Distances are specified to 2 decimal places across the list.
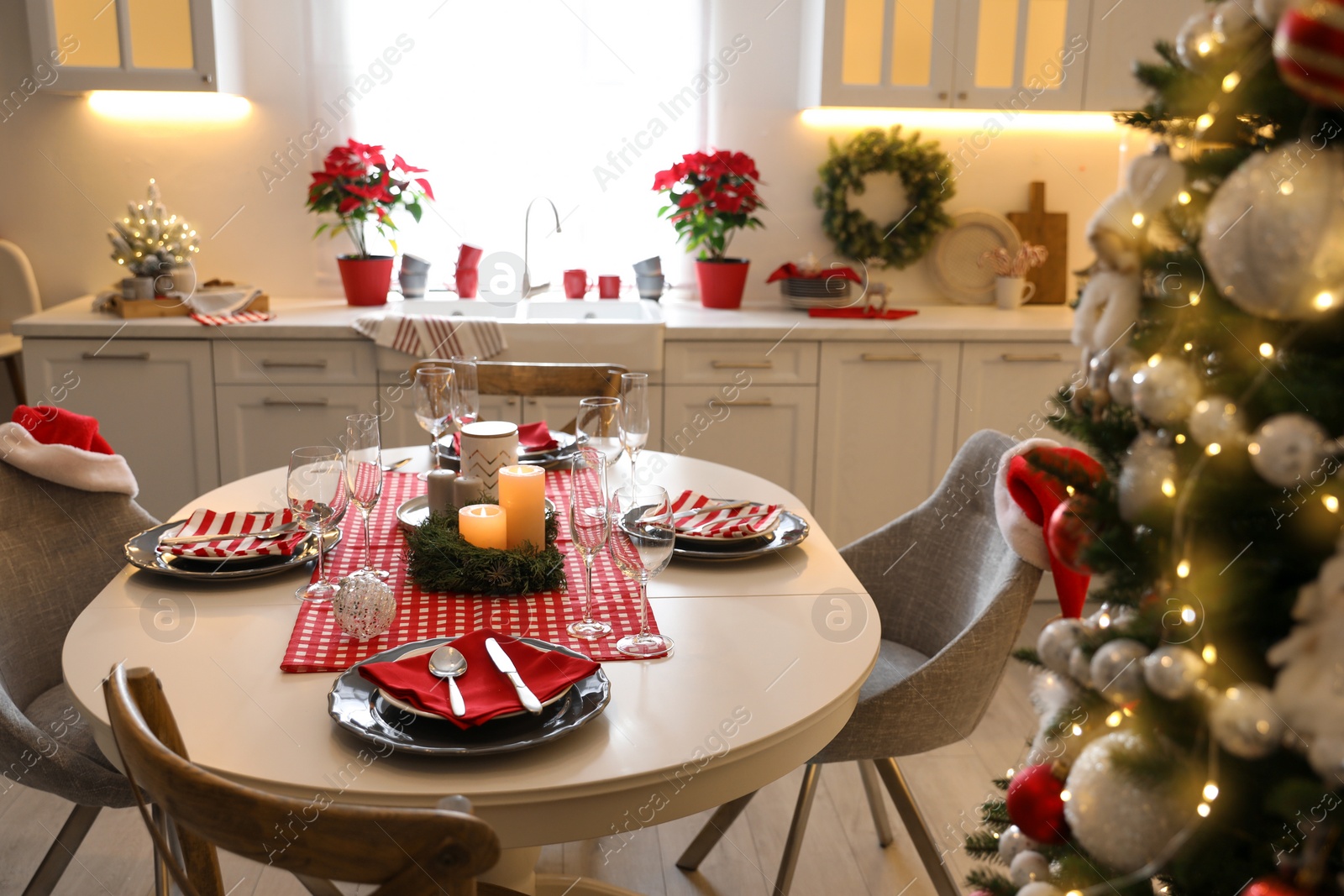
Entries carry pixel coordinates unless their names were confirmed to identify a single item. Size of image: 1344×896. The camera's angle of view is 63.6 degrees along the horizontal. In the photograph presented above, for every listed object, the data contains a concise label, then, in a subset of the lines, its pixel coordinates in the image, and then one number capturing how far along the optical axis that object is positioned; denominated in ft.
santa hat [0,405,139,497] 5.71
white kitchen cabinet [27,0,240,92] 10.34
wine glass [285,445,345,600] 4.75
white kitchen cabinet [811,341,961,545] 10.68
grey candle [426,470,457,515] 5.44
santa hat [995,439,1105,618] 4.57
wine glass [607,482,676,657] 4.22
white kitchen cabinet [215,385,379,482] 10.34
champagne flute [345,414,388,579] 5.13
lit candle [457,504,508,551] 5.01
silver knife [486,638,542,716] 3.55
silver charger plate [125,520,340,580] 4.84
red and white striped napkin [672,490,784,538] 5.39
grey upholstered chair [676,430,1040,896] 5.44
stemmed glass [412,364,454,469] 6.16
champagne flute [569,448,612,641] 4.41
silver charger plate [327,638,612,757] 3.42
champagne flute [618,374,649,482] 6.01
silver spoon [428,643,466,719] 3.77
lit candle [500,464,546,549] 5.00
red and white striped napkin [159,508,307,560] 5.01
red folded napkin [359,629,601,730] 3.56
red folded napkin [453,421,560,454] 7.00
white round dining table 3.36
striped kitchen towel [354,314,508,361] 9.98
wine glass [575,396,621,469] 5.93
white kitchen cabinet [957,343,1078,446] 10.72
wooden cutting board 12.37
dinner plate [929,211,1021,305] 12.35
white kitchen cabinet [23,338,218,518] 10.18
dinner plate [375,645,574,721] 3.54
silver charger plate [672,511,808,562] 5.22
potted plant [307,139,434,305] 10.88
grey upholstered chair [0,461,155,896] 5.06
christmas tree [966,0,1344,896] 1.87
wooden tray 10.34
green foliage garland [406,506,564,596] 4.83
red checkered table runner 4.23
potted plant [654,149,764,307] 11.13
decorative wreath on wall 11.87
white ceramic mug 12.05
